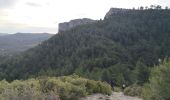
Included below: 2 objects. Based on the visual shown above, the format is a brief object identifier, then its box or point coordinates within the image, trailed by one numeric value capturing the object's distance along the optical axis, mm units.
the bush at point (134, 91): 10934
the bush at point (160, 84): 7682
